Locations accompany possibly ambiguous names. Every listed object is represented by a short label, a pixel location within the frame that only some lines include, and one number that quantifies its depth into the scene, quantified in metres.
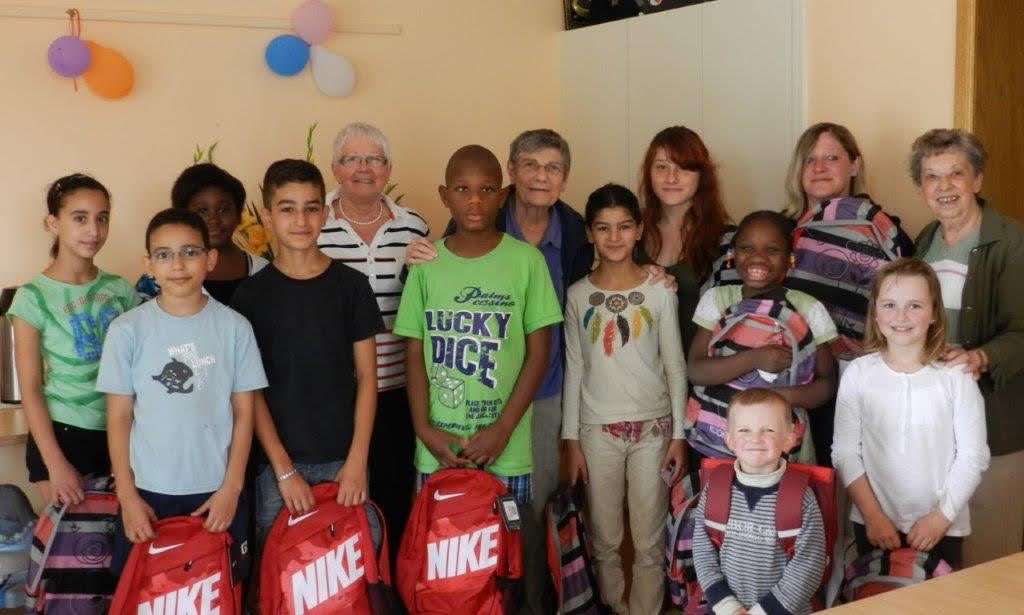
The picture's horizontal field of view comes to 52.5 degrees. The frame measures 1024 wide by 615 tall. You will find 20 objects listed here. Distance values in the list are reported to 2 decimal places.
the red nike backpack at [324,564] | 2.57
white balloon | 4.18
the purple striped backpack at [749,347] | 2.70
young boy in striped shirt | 2.34
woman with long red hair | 3.07
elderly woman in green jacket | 2.63
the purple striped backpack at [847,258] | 2.87
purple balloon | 3.62
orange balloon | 3.75
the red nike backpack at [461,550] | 2.67
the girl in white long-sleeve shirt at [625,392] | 2.96
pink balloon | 4.07
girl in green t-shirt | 2.60
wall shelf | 3.71
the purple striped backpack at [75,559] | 2.60
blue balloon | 4.05
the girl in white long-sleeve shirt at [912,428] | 2.44
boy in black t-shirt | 2.63
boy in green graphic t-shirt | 2.77
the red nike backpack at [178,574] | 2.44
